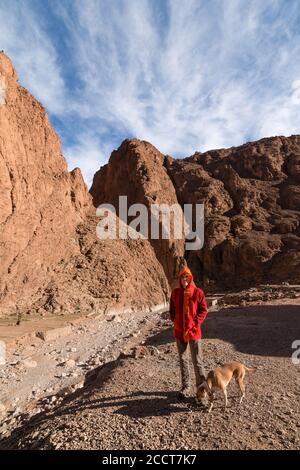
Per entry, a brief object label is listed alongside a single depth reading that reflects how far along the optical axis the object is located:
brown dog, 4.91
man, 5.45
